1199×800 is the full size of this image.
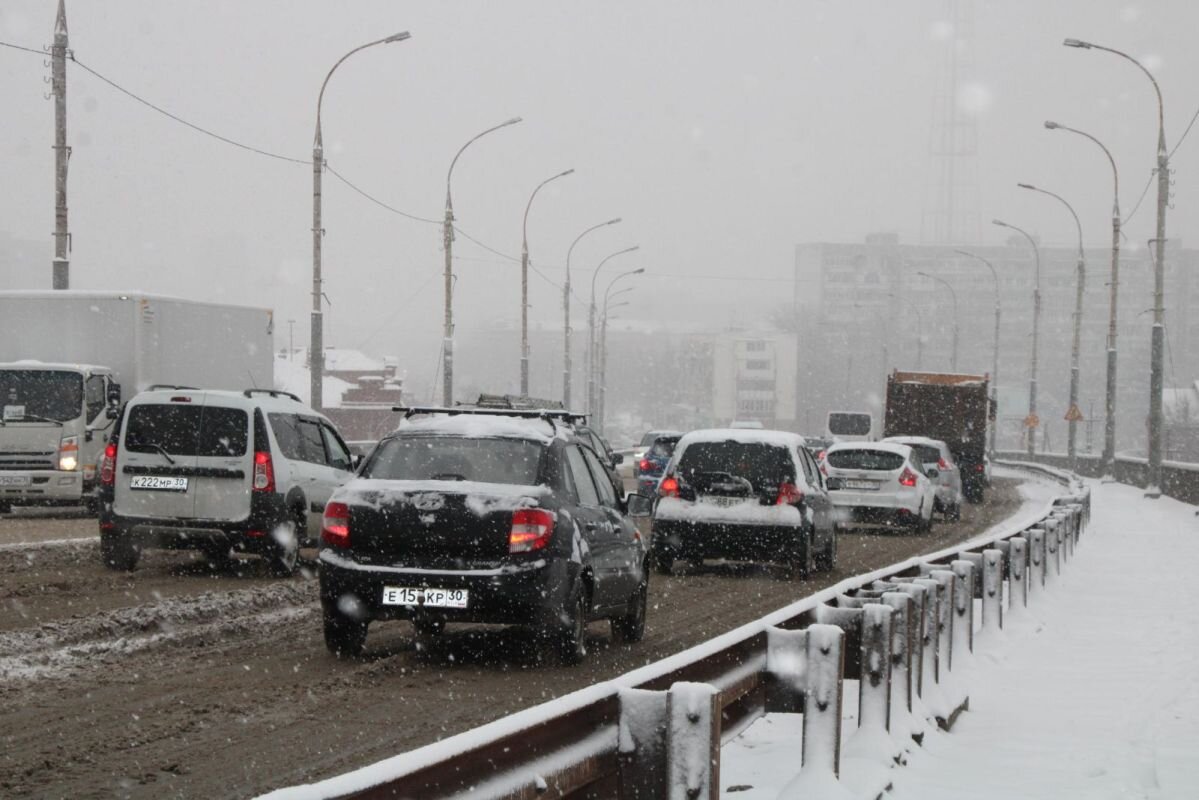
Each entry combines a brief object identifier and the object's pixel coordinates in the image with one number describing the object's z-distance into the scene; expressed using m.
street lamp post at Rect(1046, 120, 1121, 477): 45.66
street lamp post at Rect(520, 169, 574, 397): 54.58
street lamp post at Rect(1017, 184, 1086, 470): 56.56
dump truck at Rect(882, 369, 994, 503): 38.50
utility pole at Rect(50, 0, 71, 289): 29.84
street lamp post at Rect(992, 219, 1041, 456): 64.32
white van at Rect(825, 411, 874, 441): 63.19
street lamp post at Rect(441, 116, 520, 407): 43.25
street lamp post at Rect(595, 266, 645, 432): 73.86
